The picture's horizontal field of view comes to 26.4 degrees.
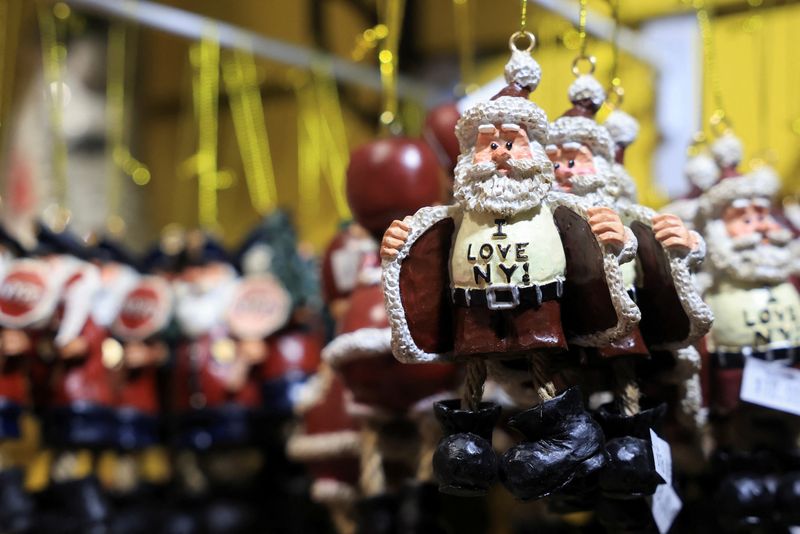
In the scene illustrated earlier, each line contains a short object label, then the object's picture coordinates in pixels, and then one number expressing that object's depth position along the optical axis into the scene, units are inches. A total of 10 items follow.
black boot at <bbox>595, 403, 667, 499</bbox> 18.4
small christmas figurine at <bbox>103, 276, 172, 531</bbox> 26.7
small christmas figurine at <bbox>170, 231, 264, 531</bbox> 26.6
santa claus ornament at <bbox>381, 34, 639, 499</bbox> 18.1
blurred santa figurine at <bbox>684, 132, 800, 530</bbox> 20.8
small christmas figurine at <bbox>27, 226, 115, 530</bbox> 25.5
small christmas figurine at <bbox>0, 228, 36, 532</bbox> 25.2
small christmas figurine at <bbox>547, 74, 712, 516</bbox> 18.5
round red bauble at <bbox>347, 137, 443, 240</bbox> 23.0
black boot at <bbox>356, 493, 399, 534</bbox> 22.7
